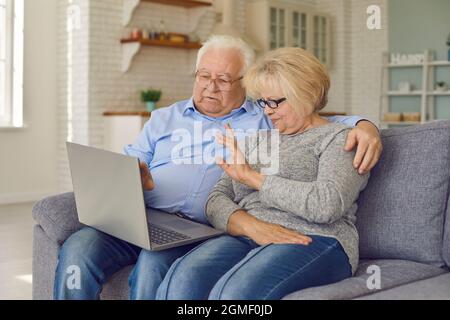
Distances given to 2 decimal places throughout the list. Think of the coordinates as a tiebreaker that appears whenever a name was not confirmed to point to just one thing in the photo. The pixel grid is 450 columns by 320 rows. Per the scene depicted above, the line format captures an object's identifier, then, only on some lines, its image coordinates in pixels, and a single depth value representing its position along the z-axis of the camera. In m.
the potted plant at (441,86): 7.53
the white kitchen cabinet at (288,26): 7.34
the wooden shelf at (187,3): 6.38
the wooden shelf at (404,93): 7.67
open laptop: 1.74
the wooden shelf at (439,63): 7.45
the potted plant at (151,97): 6.13
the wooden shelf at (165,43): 6.07
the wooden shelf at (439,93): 7.44
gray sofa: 1.96
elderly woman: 1.69
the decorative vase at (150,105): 6.15
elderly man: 1.94
